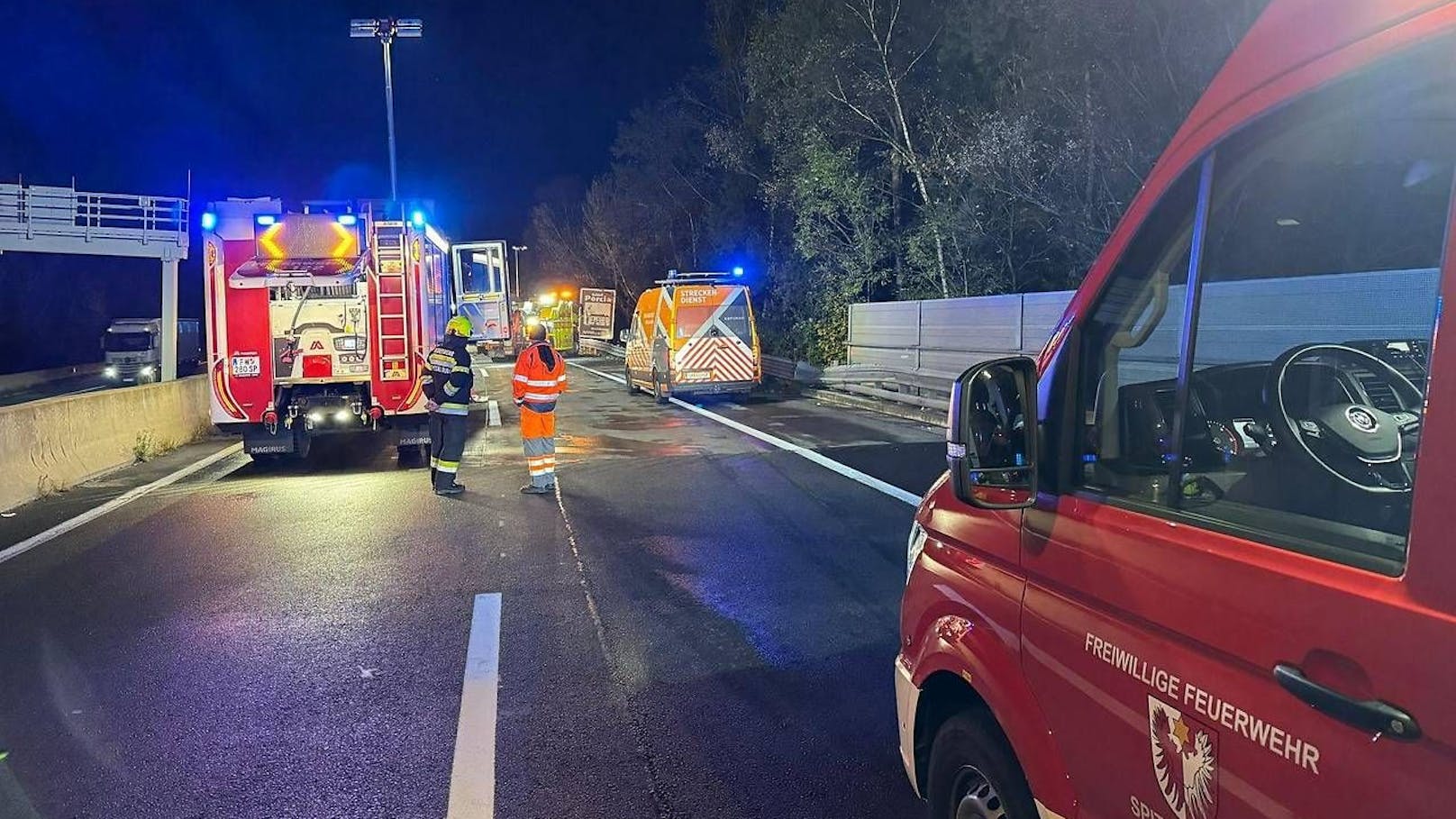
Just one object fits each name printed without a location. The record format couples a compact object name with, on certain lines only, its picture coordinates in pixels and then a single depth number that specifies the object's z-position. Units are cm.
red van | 157
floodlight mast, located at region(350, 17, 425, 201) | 2303
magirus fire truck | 1248
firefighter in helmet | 1041
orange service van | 2064
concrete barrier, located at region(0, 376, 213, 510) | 1064
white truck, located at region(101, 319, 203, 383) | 3300
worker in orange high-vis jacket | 1029
